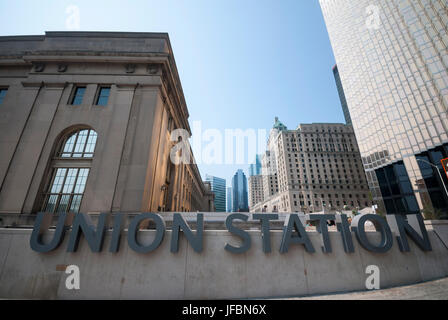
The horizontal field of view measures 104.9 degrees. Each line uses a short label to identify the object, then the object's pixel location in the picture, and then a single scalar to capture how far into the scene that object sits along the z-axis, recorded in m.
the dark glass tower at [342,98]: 140.30
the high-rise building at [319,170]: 85.38
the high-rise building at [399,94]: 35.50
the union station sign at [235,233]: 8.02
